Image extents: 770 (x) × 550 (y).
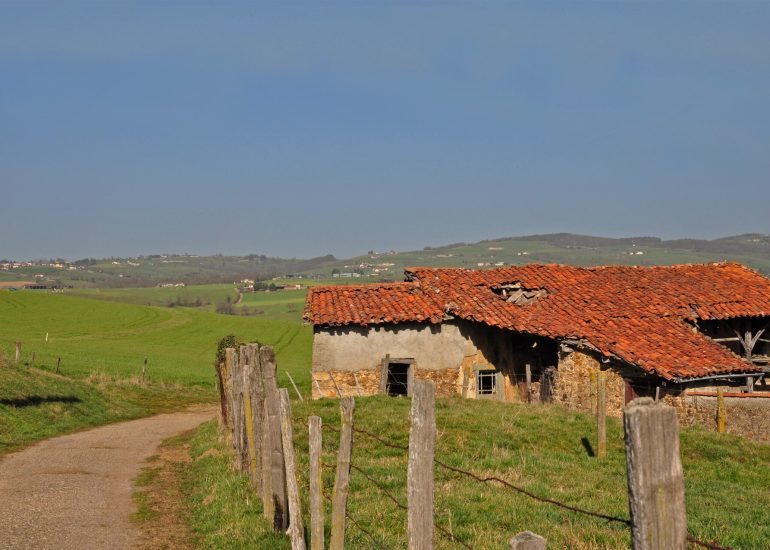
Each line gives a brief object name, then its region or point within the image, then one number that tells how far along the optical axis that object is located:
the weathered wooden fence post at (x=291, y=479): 7.94
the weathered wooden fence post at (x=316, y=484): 7.42
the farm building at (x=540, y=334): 25.25
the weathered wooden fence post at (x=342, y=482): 7.04
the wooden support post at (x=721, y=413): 20.97
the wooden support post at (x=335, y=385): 28.33
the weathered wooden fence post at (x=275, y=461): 9.71
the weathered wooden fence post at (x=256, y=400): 10.96
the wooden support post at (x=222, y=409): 18.93
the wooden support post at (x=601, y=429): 16.86
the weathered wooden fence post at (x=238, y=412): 12.98
